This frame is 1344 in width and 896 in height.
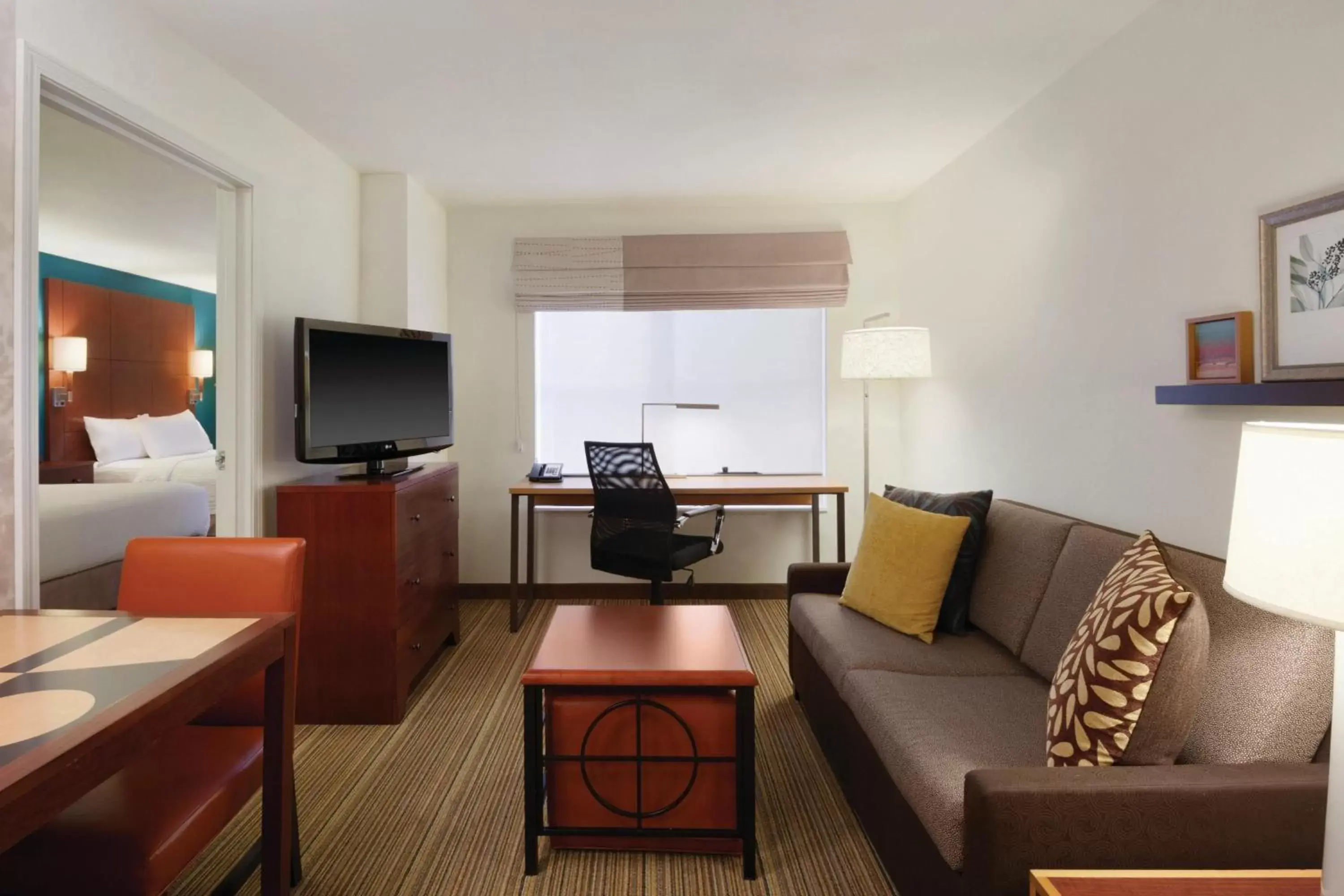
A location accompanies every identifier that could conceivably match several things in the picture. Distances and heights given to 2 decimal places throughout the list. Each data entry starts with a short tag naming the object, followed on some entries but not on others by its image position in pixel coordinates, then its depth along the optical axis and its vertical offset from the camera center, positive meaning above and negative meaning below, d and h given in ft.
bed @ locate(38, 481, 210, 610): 8.18 -1.02
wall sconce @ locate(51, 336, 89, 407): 16.69 +2.23
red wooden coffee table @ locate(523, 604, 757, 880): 6.07 -2.62
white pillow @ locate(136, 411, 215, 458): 18.62 +0.45
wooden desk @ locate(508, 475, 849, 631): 12.40 -0.77
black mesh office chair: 10.96 -1.08
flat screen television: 8.80 +0.81
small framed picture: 5.93 +0.85
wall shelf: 5.08 +0.42
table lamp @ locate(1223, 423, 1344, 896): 2.72 -0.35
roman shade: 13.92 +3.47
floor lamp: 11.55 +1.54
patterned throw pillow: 4.25 -1.43
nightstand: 15.97 -0.43
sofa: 3.82 -2.02
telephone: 13.39 -0.43
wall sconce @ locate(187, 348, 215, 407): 21.58 +2.56
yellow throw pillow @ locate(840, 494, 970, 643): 7.83 -1.35
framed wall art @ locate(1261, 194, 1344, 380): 5.21 +1.19
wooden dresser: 8.89 -1.83
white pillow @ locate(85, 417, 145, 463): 17.35 +0.31
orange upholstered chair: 3.86 -2.12
